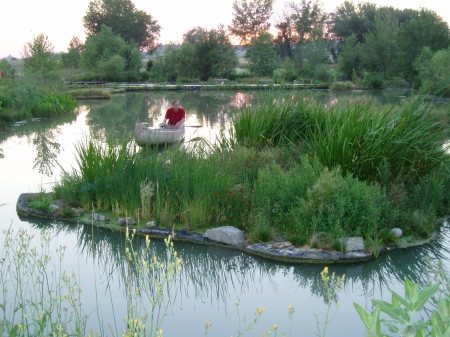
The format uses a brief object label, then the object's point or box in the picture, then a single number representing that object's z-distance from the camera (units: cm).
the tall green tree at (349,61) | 4984
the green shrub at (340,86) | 4106
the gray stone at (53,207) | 821
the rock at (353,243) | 652
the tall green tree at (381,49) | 4854
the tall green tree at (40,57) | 3198
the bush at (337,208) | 666
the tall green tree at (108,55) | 5178
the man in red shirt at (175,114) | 1553
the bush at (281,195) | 709
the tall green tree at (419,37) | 4300
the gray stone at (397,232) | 694
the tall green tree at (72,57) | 6091
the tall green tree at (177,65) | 5362
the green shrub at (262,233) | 685
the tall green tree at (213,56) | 5350
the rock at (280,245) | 667
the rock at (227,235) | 690
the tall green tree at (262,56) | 5506
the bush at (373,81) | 4362
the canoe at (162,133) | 1234
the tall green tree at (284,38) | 7419
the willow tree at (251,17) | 7450
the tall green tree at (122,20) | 7419
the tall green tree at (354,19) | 6631
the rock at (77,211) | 804
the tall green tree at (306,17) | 7025
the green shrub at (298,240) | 669
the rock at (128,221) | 759
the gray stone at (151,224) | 745
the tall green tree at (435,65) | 2816
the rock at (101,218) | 782
